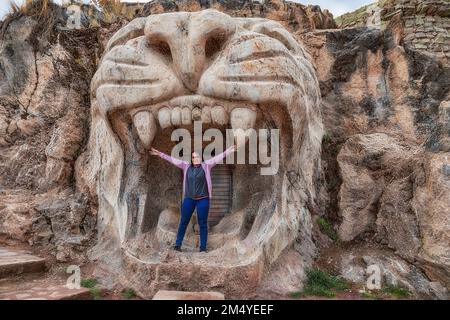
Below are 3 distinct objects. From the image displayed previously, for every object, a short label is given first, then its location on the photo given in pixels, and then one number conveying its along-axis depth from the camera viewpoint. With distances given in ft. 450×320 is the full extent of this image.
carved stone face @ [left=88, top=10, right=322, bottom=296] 9.08
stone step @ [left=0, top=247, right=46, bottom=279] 9.97
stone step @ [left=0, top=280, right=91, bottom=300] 8.60
